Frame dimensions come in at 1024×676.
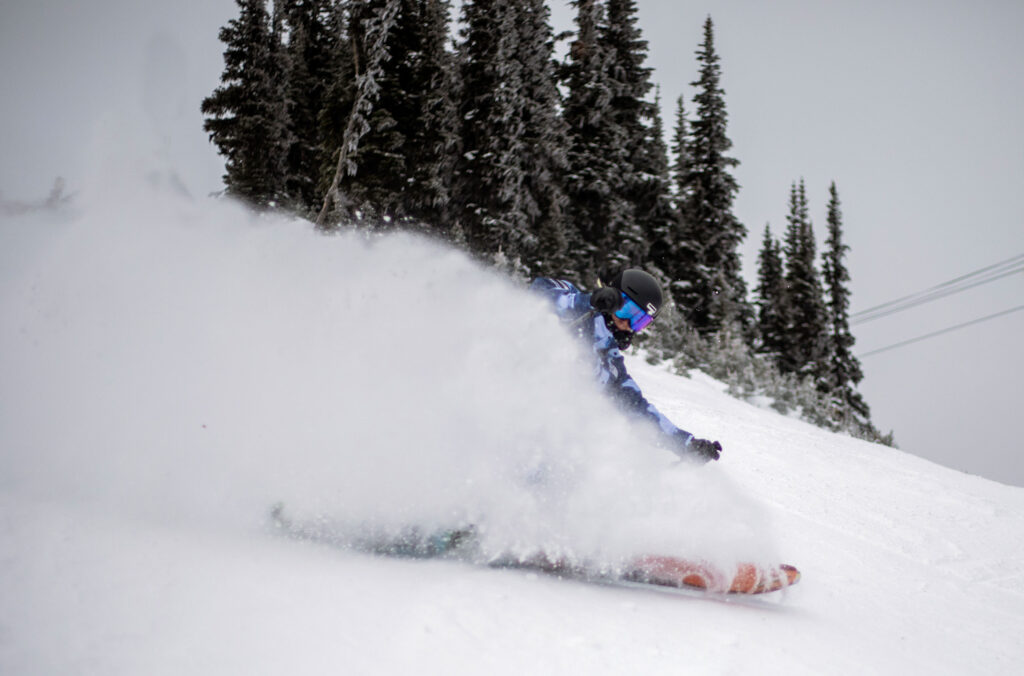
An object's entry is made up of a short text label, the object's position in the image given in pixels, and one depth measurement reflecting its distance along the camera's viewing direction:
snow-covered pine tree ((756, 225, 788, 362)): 34.94
